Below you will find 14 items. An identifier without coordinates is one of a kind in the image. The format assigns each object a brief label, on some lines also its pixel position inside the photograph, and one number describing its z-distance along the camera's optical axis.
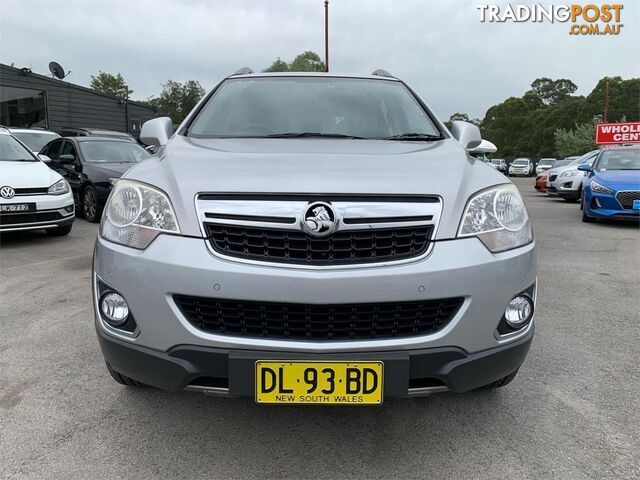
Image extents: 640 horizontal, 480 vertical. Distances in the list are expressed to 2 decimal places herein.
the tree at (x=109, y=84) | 53.56
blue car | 8.35
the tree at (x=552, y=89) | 79.56
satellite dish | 20.47
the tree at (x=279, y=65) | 47.53
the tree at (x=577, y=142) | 42.66
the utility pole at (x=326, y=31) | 18.60
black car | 8.26
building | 18.58
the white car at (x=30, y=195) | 6.09
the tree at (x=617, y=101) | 54.16
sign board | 29.98
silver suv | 1.80
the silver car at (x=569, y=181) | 13.42
